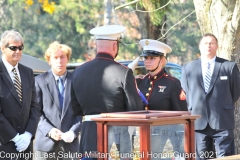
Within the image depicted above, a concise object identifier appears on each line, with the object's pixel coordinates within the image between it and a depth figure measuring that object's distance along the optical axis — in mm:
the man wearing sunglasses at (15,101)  11992
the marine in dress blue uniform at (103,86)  10500
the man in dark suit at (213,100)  14820
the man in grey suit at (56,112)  14211
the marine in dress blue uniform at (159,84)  12977
